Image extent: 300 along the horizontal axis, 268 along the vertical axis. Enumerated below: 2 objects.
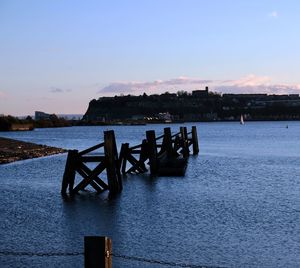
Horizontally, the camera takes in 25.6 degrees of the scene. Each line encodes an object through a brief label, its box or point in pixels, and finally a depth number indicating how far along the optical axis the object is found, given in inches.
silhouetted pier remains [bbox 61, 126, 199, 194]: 1064.2
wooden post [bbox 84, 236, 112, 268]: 362.0
